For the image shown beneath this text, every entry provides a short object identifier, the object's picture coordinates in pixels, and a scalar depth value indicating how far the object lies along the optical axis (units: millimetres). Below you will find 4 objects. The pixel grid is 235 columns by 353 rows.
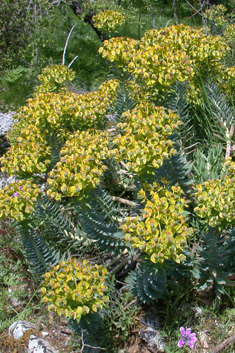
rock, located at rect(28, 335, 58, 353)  2303
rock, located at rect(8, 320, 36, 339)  2484
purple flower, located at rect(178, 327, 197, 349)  2123
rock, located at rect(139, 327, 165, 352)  2256
